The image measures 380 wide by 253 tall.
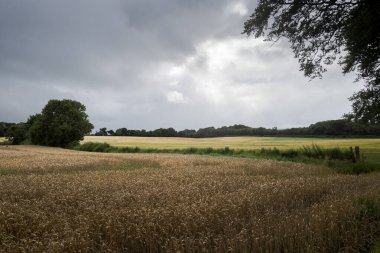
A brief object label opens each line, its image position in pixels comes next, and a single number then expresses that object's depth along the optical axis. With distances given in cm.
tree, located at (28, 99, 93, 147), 7250
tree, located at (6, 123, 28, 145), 9569
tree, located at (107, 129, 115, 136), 11756
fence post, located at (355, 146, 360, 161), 2631
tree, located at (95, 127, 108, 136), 11969
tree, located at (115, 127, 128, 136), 11619
